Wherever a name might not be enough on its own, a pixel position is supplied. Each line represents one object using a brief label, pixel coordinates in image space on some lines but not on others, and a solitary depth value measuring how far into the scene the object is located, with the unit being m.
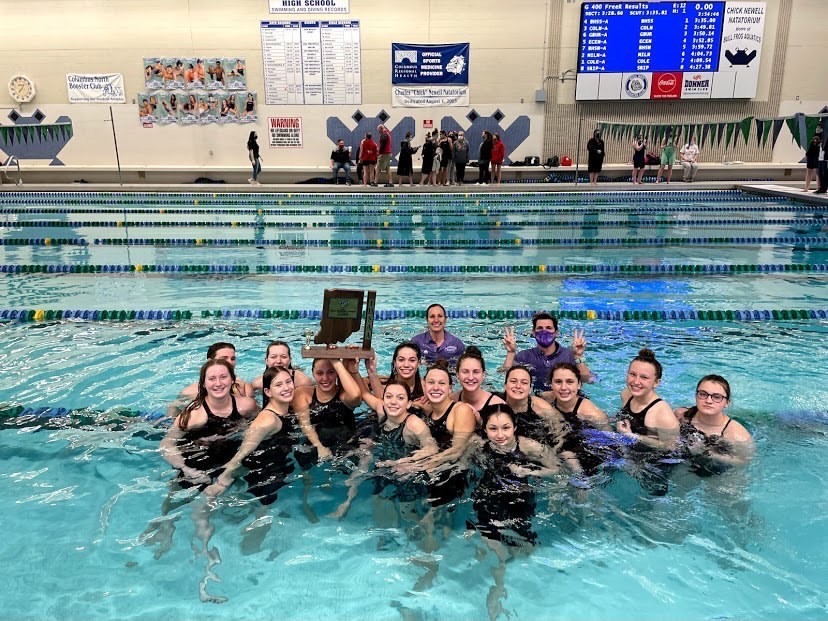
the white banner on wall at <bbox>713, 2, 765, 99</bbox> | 15.59
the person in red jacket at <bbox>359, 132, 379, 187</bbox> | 14.58
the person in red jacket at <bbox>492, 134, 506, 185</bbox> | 14.91
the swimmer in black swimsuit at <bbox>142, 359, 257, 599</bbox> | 3.13
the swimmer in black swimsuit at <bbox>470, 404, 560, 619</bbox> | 2.68
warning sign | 16.36
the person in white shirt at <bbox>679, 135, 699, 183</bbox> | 15.55
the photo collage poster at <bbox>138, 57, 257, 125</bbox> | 15.90
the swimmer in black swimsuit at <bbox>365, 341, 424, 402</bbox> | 3.48
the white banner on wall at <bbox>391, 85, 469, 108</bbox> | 16.20
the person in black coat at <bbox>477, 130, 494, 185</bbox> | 14.62
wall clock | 15.88
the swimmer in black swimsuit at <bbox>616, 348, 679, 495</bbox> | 3.22
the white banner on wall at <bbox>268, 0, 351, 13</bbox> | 15.69
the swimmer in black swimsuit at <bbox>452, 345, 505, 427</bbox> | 3.34
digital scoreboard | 15.51
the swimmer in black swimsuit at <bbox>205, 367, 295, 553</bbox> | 3.06
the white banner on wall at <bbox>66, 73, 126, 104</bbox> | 15.95
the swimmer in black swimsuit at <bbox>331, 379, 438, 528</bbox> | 2.94
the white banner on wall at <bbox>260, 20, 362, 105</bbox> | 15.80
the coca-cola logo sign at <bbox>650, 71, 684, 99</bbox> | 15.79
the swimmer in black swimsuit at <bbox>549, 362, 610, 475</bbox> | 3.26
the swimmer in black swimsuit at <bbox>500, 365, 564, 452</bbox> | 3.29
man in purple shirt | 4.10
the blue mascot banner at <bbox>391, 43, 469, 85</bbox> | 15.91
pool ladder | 15.26
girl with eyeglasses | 3.15
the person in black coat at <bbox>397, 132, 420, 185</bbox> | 14.57
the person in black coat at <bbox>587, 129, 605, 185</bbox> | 14.45
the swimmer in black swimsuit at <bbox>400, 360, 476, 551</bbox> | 2.99
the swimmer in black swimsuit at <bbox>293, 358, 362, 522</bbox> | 3.36
